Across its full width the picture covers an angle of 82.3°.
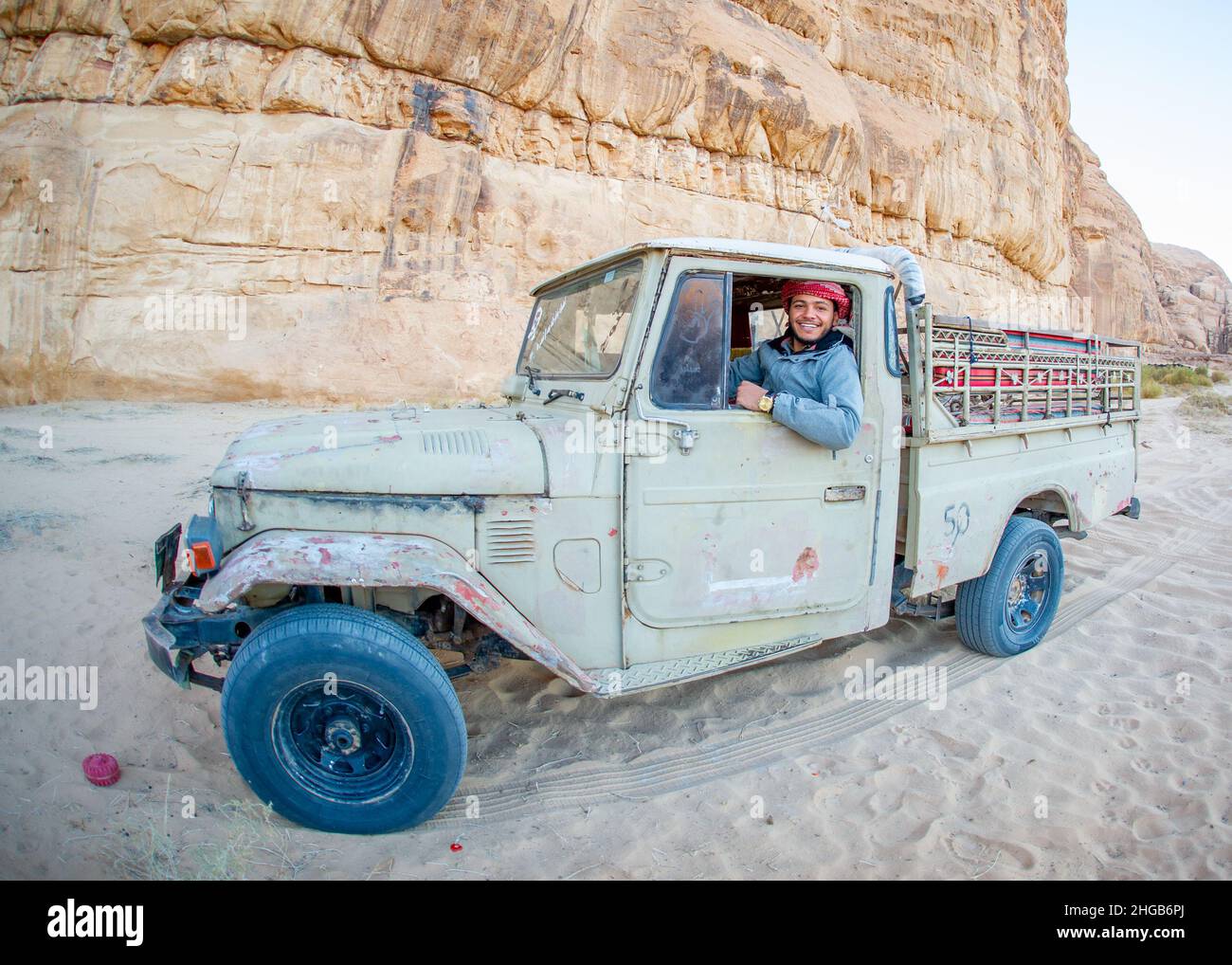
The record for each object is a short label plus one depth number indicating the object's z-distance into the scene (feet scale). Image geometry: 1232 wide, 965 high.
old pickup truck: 8.10
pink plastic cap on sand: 8.88
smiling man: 9.44
